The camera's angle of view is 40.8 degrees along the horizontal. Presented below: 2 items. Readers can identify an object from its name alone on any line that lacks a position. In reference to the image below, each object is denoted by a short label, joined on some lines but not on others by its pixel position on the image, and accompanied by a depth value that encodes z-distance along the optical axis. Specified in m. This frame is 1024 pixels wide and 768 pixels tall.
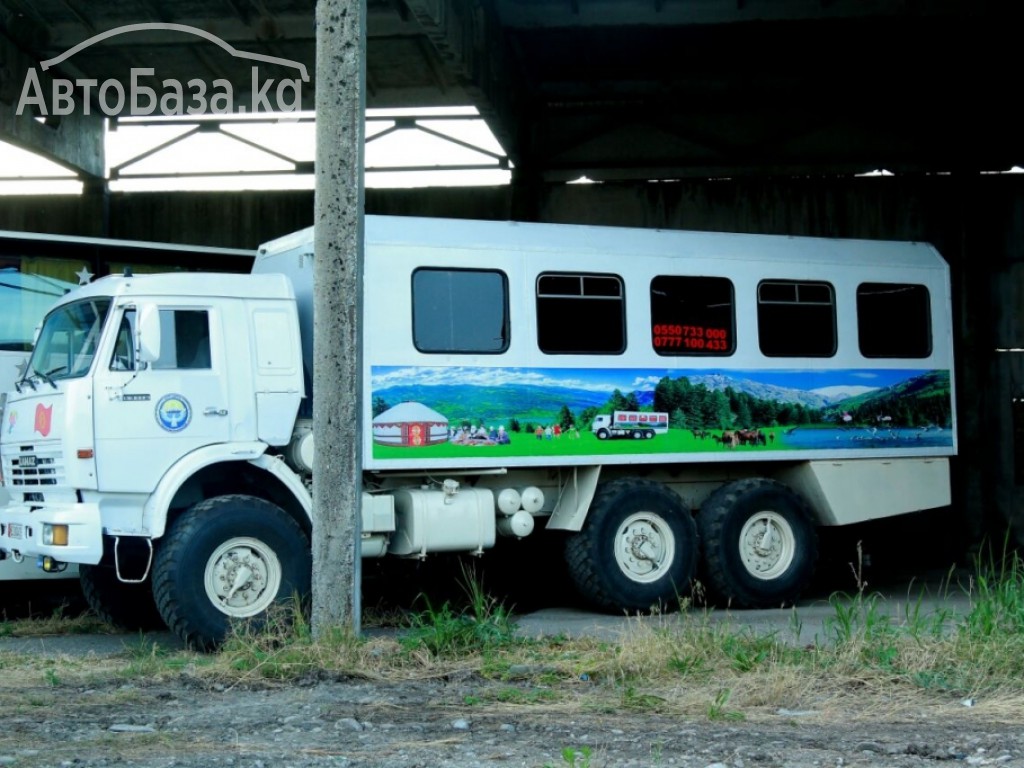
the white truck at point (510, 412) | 10.84
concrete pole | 9.98
